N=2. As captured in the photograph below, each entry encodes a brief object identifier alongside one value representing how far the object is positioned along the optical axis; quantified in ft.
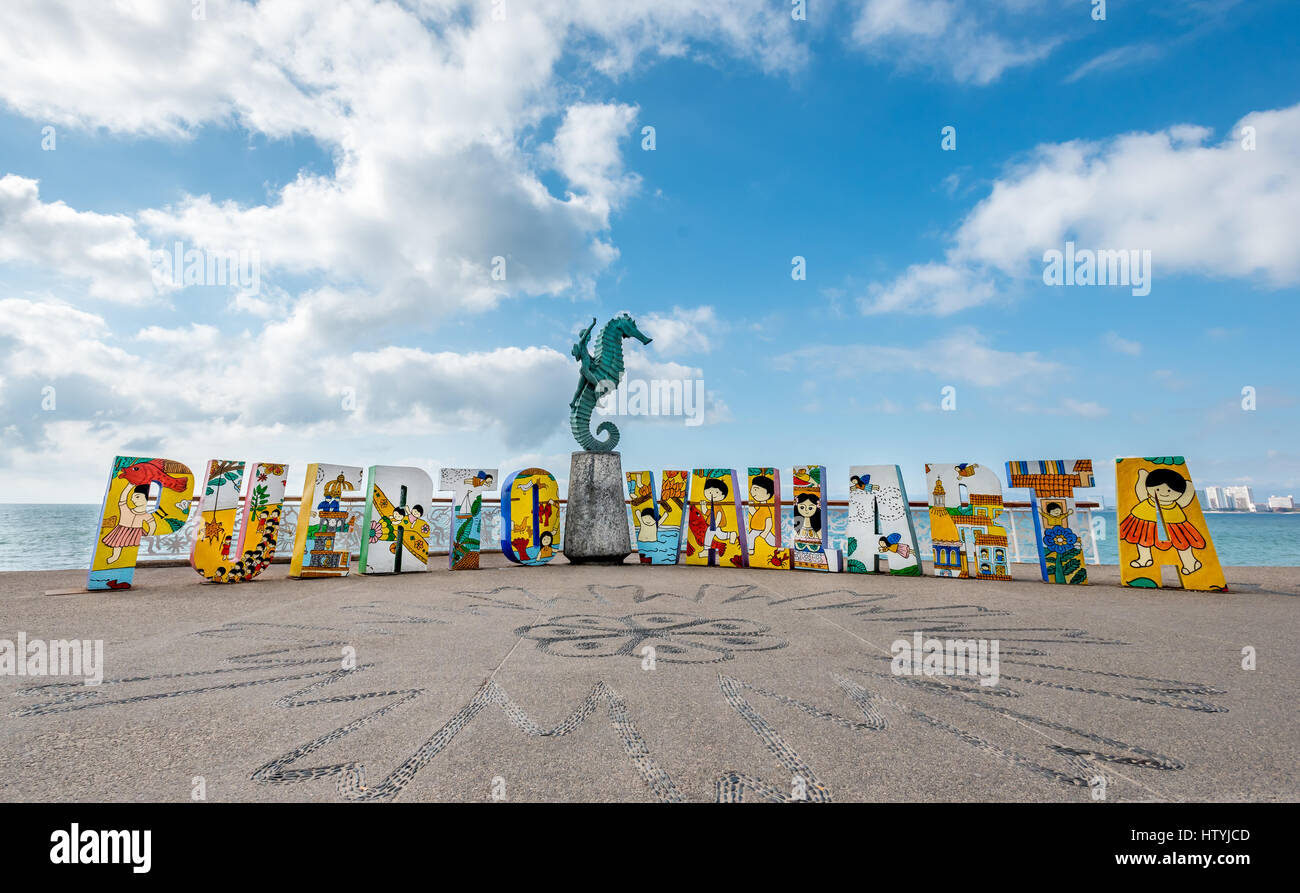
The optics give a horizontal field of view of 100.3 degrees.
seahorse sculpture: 37.55
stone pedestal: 34.86
